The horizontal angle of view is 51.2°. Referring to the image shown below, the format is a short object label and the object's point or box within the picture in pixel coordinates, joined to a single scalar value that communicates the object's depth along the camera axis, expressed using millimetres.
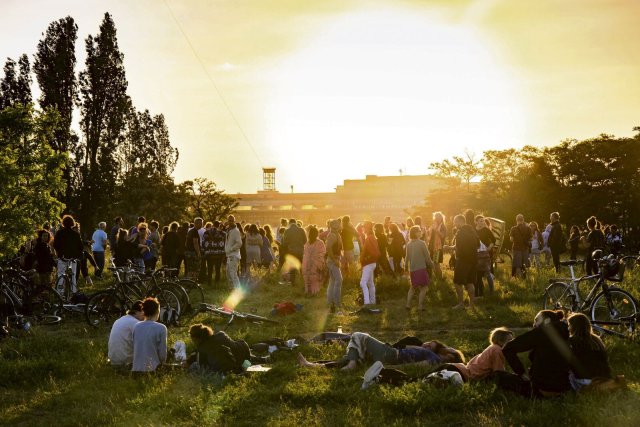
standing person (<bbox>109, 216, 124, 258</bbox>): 21953
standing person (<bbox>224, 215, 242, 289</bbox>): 18375
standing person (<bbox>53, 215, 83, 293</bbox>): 16125
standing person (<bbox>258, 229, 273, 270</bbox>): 21875
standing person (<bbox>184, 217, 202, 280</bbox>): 19922
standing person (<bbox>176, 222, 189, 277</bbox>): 20266
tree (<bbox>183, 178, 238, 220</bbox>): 65188
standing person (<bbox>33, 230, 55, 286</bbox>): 15156
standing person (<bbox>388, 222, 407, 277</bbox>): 18688
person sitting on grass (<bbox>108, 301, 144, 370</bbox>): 9547
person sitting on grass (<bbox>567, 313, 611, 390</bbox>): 7418
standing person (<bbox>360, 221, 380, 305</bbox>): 15164
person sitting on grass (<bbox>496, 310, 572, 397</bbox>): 7398
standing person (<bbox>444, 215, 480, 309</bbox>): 13828
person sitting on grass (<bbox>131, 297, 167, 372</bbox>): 9219
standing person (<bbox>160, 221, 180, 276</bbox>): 20078
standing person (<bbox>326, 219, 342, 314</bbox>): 14688
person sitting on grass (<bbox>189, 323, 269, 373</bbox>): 9195
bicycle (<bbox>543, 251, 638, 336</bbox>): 10445
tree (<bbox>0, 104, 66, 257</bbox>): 13867
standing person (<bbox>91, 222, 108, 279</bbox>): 20875
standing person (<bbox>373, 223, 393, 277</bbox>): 17828
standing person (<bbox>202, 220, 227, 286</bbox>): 19500
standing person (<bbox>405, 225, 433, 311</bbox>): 14125
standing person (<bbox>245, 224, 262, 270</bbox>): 20672
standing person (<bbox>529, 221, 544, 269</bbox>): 23328
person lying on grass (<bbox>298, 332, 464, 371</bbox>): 9102
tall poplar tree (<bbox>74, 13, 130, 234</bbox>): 37250
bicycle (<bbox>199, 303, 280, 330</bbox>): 13031
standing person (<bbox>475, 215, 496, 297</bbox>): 15328
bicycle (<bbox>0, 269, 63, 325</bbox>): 13243
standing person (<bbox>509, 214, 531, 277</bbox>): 18219
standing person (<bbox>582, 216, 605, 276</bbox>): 17609
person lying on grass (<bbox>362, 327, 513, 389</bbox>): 8070
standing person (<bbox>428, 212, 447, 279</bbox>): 18681
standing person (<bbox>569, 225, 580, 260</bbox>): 21652
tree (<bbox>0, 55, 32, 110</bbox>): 39625
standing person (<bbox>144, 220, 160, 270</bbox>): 18750
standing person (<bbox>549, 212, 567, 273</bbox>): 19375
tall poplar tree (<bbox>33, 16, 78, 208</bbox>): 37281
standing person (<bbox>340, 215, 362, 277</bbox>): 16781
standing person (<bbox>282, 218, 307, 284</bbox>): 19812
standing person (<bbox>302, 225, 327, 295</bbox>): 16938
